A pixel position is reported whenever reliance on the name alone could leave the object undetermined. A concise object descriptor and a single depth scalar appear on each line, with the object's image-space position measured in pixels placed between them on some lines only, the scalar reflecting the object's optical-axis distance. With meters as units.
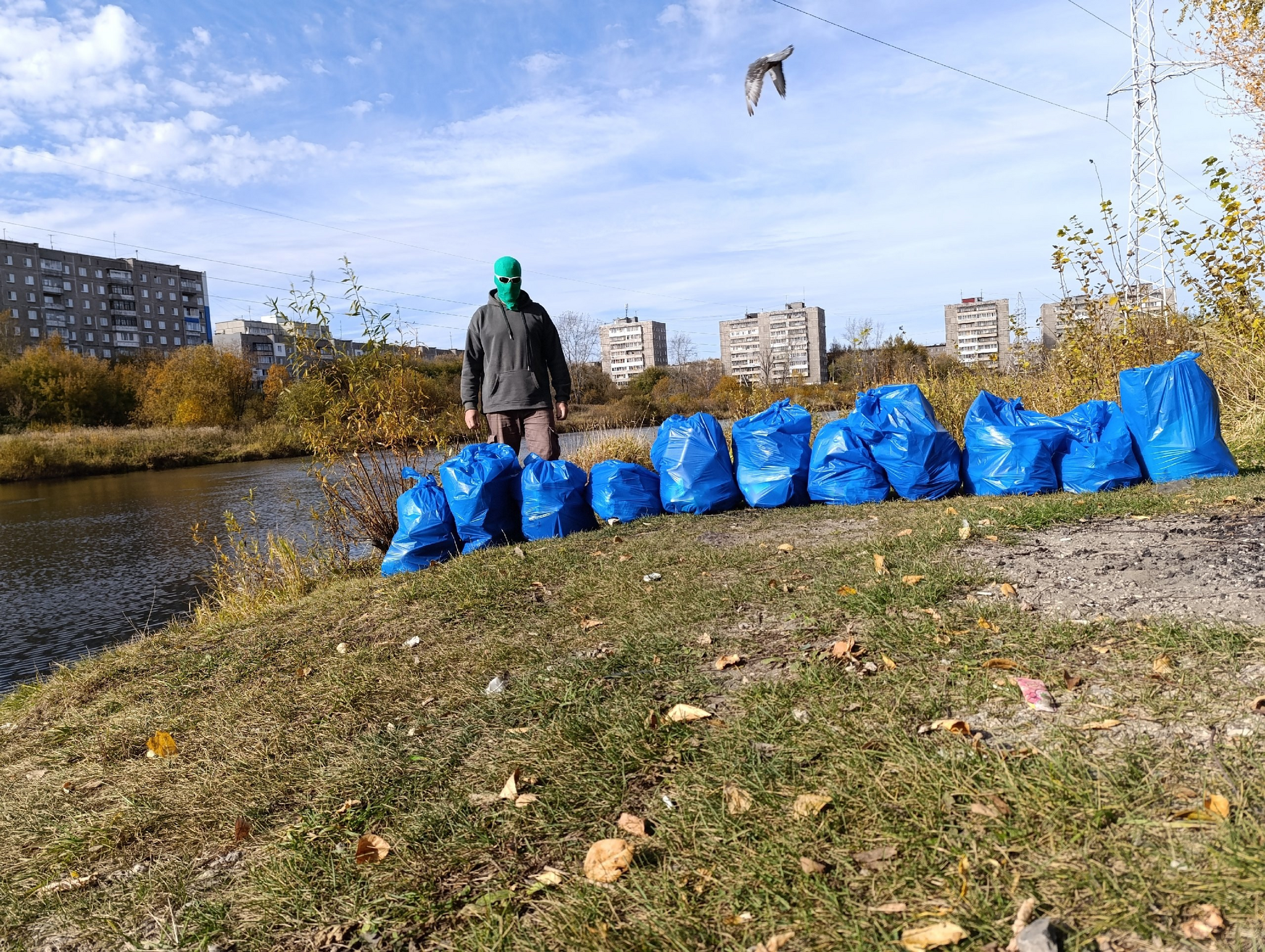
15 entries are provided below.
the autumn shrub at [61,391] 36.97
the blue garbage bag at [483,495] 5.14
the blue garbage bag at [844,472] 5.45
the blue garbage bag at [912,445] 5.36
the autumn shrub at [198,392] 39.31
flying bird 8.07
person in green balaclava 5.79
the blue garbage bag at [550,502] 5.25
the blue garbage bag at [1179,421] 5.04
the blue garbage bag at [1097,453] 5.17
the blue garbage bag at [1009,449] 5.27
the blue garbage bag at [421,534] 5.11
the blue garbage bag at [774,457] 5.58
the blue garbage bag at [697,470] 5.59
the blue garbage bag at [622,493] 5.51
